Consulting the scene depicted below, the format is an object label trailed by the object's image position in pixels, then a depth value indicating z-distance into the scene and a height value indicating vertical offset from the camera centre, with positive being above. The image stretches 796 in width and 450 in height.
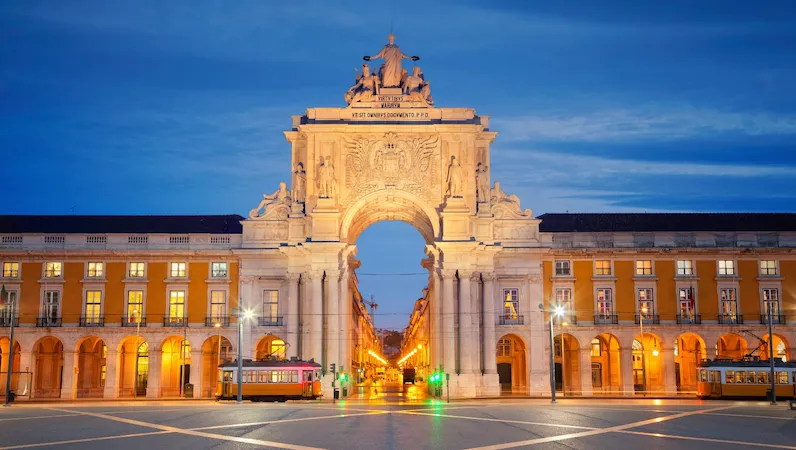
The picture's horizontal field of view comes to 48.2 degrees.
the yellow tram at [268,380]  64.44 -1.87
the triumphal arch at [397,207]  71.75 +11.21
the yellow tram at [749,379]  62.12 -1.65
